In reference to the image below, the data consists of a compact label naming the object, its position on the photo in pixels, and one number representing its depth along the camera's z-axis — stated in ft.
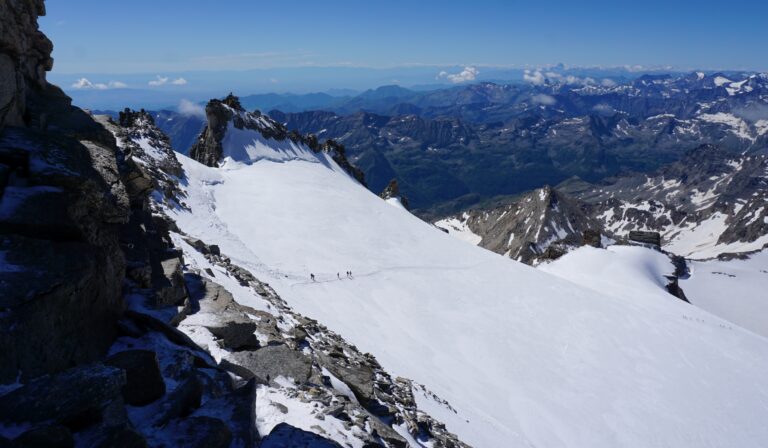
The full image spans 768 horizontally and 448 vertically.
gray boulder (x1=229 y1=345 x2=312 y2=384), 43.45
